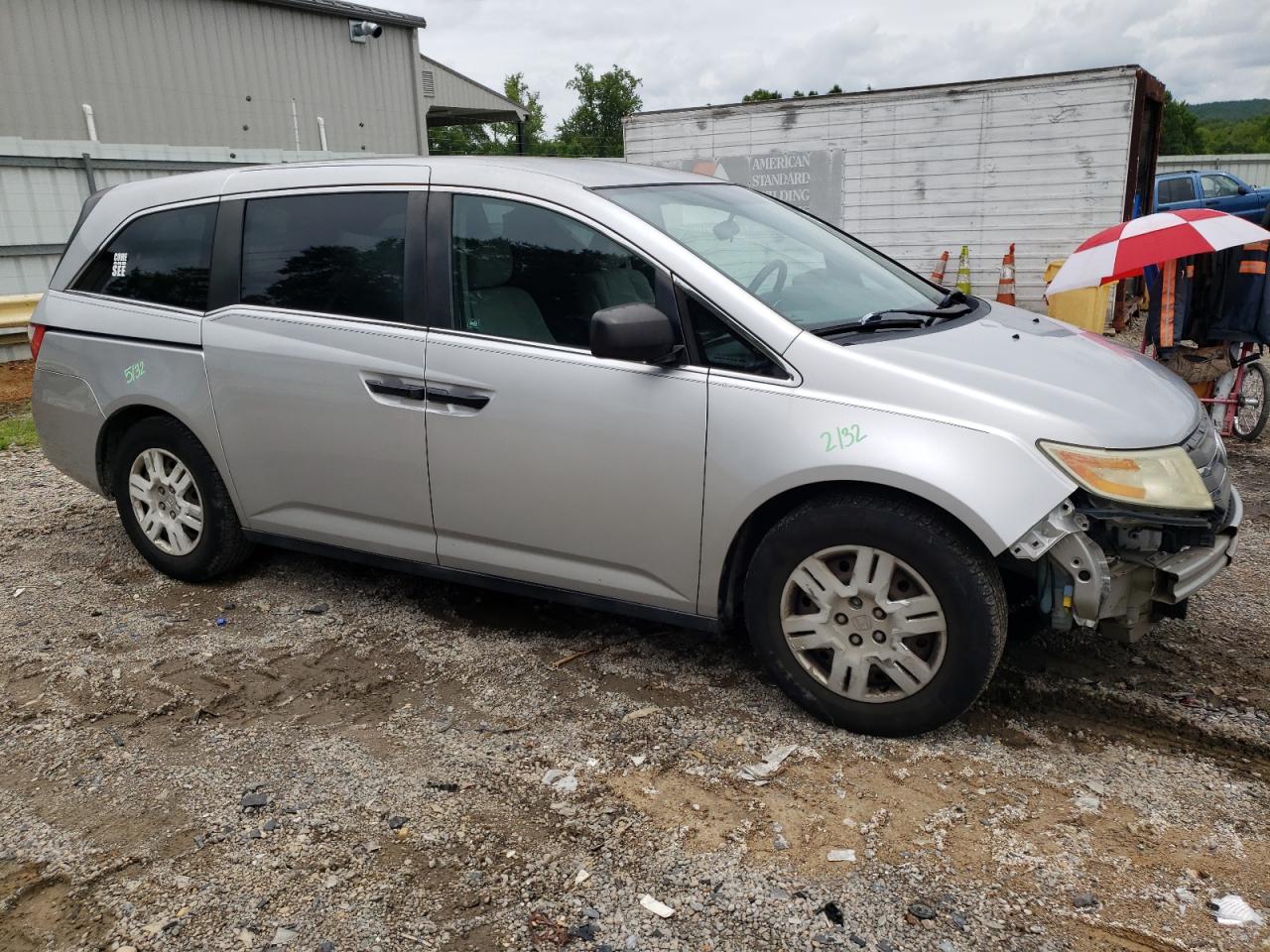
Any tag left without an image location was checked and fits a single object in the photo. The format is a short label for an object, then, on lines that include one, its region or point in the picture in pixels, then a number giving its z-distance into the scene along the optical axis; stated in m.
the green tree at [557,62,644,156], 65.88
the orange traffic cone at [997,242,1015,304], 12.32
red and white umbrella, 5.74
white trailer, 11.65
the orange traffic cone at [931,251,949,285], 12.93
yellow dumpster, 11.66
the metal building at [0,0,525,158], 18.59
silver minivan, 2.91
